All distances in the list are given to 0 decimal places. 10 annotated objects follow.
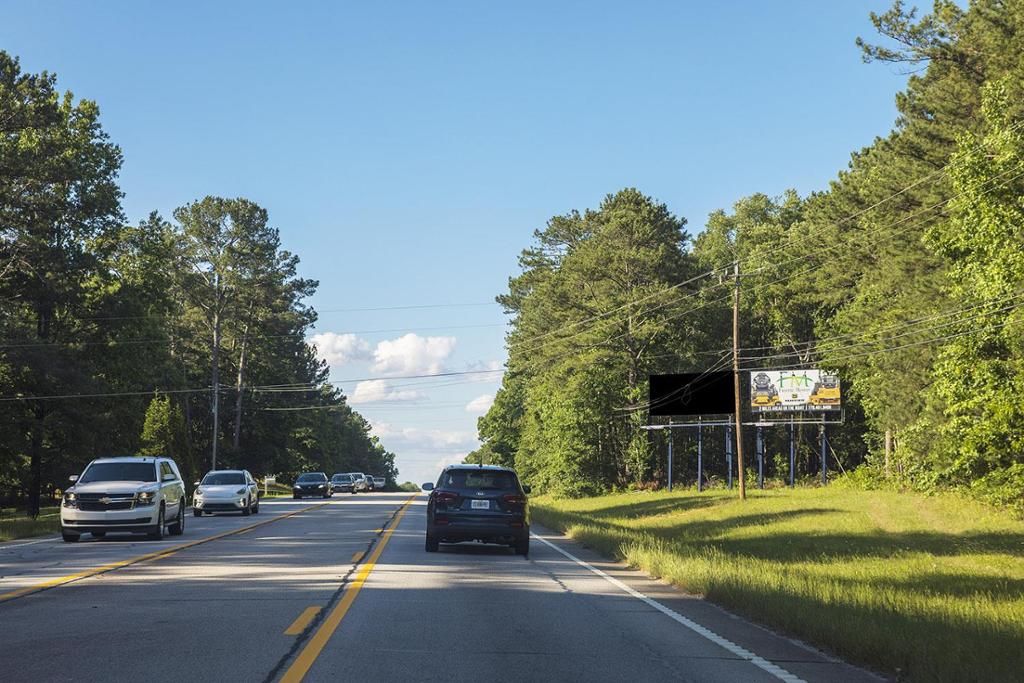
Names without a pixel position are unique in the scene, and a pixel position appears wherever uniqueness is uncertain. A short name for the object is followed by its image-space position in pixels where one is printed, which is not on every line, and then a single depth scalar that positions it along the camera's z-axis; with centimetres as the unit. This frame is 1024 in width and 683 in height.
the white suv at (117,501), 2370
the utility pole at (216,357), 7269
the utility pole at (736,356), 4766
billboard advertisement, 6706
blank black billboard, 7119
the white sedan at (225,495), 3715
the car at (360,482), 8950
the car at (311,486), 6175
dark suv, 2064
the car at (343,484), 8188
